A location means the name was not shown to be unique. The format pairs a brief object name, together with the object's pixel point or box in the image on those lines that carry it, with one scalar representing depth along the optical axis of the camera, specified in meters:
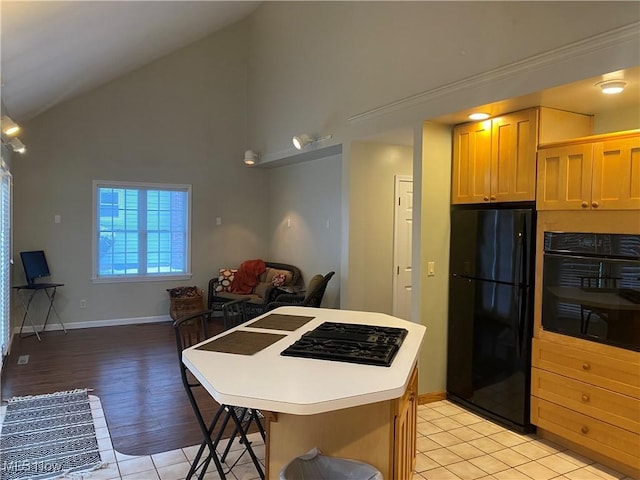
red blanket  6.98
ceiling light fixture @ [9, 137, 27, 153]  4.66
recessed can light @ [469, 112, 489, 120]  3.54
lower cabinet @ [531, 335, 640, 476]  2.78
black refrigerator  3.38
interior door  5.23
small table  5.96
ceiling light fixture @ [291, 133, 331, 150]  5.44
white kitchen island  1.65
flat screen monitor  6.02
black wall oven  2.78
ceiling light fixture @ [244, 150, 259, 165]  7.03
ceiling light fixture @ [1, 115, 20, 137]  3.78
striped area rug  2.81
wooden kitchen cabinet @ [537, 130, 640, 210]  2.78
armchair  5.19
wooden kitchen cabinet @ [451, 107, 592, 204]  3.29
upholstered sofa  6.37
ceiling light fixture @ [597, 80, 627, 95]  2.70
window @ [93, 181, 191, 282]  6.82
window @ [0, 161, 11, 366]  4.51
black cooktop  2.06
